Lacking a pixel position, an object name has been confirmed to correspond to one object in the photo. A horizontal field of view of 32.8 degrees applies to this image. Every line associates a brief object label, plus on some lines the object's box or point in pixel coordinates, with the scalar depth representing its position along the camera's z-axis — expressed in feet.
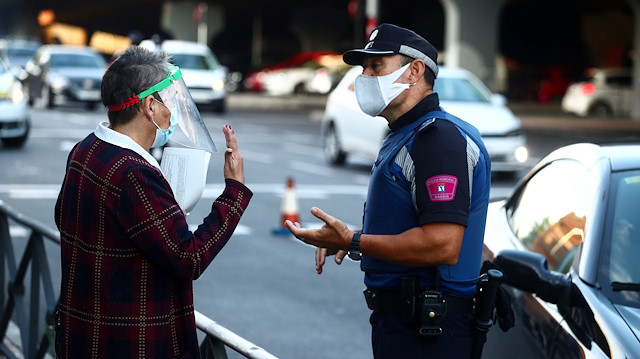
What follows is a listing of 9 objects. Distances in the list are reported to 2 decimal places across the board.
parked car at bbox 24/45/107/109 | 88.89
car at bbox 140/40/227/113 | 86.99
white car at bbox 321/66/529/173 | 50.96
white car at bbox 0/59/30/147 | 54.49
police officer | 10.66
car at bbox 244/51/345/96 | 123.85
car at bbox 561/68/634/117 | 107.34
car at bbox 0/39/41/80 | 109.29
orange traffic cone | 34.78
